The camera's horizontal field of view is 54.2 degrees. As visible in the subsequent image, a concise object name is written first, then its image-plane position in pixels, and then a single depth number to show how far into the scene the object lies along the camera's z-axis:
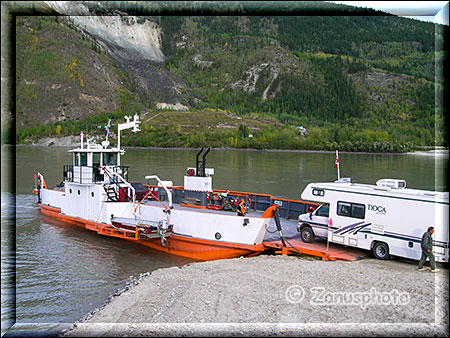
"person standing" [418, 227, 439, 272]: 10.21
